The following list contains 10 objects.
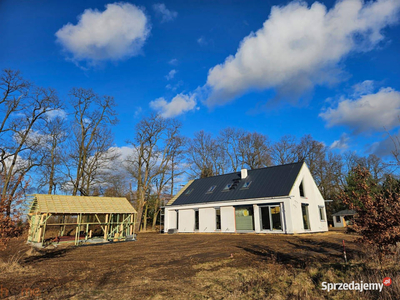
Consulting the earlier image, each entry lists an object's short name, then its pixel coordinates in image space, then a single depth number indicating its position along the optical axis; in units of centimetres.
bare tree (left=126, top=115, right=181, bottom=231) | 3381
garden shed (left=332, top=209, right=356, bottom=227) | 3927
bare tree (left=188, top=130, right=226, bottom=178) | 4587
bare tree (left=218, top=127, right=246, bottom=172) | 4468
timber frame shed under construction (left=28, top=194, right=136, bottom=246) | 1873
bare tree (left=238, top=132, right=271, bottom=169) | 4447
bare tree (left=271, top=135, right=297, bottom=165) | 4466
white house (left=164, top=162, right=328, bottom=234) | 2188
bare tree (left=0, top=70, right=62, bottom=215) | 2548
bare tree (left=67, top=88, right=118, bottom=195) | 3042
